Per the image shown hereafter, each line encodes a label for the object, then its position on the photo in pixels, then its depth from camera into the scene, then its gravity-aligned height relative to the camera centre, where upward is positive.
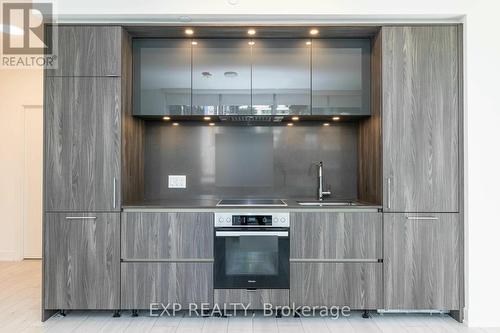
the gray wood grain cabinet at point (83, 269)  2.77 -0.83
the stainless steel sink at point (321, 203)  3.01 -0.34
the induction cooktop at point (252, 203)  2.86 -0.33
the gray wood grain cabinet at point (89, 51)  2.79 +0.92
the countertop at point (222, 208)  2.79 -0.34
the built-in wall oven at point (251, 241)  2.78 -0.61
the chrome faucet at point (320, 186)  3.38 -0.20
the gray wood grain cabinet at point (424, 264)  2.76 -0.78
